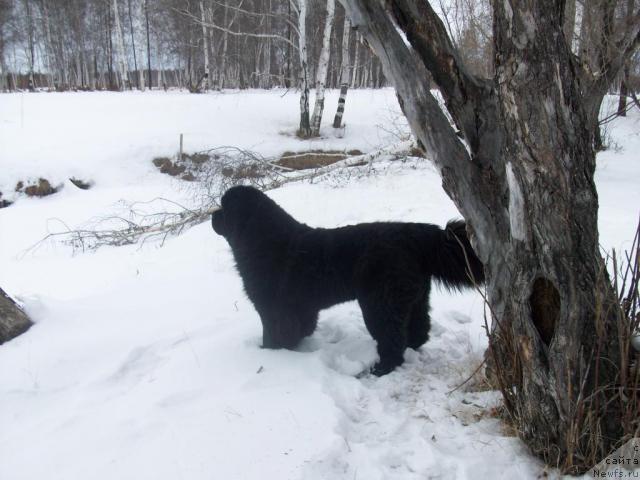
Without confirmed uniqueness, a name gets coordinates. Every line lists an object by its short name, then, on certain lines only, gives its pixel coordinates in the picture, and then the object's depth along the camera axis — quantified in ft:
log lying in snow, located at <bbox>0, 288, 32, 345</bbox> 13.87
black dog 11.23
